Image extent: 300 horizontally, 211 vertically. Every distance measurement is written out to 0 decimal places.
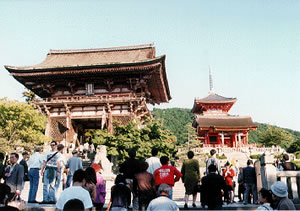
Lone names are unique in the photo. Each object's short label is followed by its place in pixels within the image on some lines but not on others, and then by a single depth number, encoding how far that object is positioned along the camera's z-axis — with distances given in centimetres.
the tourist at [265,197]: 429
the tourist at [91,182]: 469
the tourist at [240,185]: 849
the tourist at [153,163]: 654
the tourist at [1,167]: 611
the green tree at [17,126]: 1758
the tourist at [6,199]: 376
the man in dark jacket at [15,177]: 612
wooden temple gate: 1988
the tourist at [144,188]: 509
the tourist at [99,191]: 522
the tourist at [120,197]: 439
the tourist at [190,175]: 653
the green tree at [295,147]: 3069
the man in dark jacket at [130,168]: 550
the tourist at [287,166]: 740
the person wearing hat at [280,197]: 410
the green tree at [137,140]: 1541
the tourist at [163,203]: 376
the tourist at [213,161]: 699
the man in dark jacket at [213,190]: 540
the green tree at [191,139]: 2553
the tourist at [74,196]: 349
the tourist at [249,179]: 749
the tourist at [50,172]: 670
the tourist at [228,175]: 885
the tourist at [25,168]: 734
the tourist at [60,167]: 672
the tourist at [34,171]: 679
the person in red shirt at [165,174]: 572
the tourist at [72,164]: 778
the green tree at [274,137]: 3769
